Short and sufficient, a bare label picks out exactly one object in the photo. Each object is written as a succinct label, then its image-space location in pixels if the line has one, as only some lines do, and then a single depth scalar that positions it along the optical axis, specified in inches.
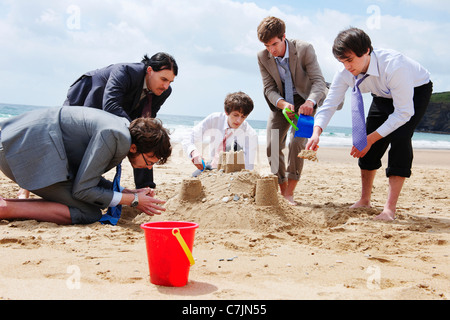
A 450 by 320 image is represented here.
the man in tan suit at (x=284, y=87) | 171.5
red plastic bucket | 83.4
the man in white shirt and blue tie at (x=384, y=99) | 144.7
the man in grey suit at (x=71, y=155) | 126.1
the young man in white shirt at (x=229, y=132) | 179.0
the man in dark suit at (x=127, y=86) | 158.1
